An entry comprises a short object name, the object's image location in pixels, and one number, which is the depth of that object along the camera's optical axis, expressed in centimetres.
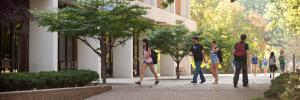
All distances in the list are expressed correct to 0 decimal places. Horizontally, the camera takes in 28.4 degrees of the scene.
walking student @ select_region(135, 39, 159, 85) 1892
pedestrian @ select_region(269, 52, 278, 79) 2671
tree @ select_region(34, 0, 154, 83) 1758
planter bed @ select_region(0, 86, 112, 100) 1131
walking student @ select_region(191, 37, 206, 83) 1920
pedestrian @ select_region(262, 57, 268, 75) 4025
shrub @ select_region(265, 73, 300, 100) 876
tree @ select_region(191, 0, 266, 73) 5528
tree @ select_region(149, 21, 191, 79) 2689
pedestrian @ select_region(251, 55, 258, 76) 3503
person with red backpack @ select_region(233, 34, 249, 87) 1648
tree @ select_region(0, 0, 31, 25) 1564
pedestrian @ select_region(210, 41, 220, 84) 1948
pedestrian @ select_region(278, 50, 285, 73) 2780
